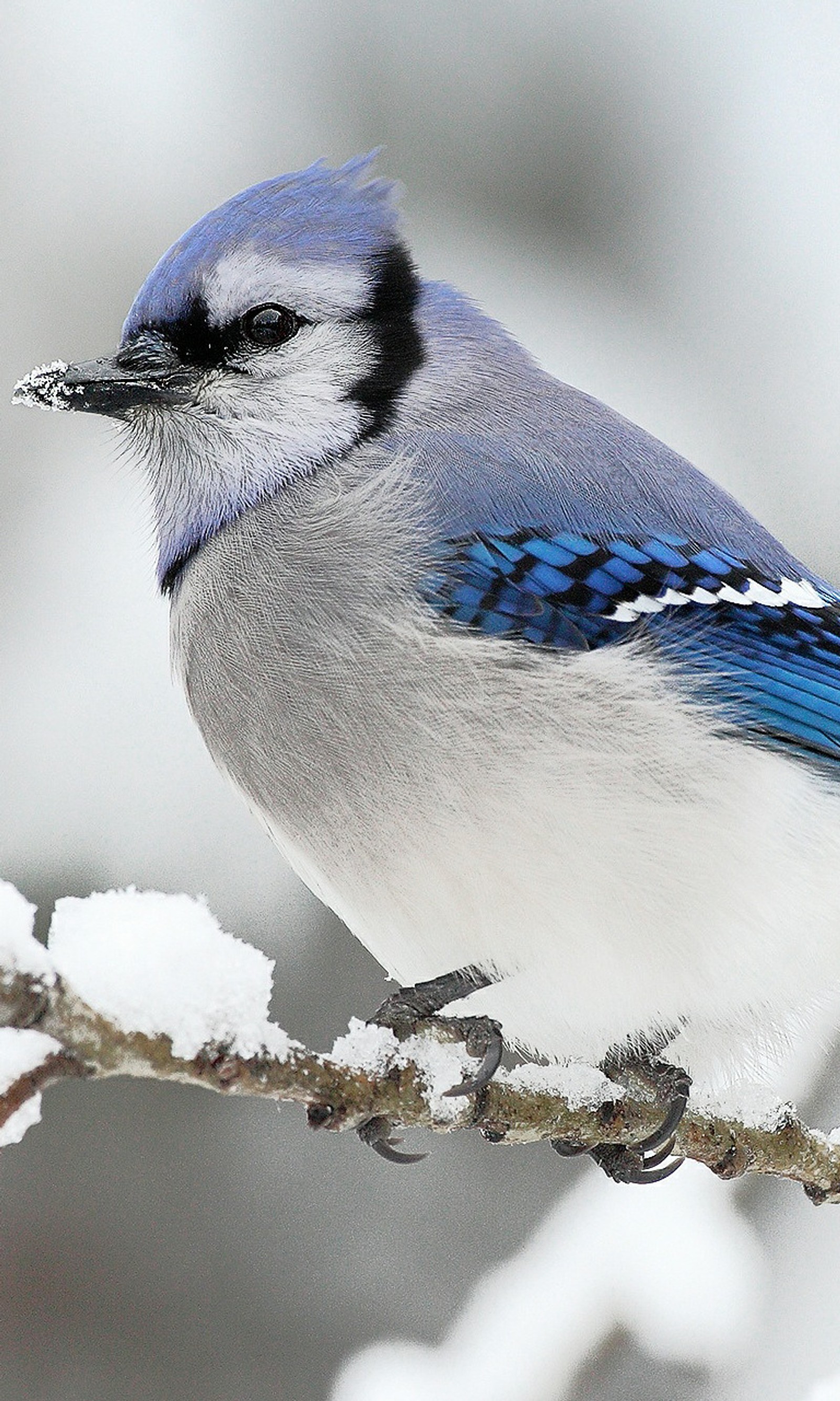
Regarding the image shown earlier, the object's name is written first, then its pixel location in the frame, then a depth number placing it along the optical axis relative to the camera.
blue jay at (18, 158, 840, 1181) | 2.72
